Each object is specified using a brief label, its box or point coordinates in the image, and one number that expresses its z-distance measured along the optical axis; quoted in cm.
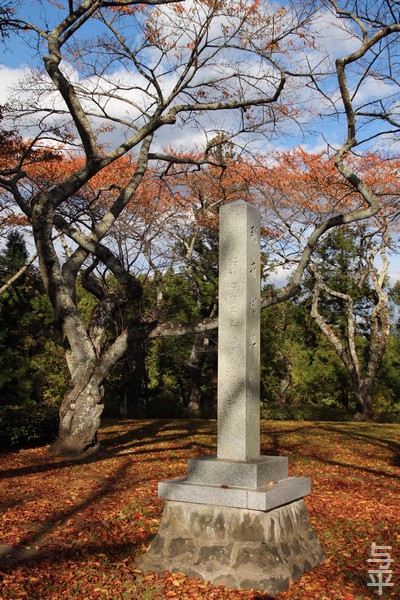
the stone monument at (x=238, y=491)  441
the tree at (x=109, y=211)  952
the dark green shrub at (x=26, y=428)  1152
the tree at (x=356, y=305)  2034
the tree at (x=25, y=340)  1745
